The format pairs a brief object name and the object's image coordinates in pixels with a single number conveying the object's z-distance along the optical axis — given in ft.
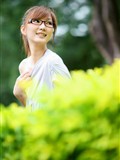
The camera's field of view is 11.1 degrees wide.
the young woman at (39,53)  13.74
